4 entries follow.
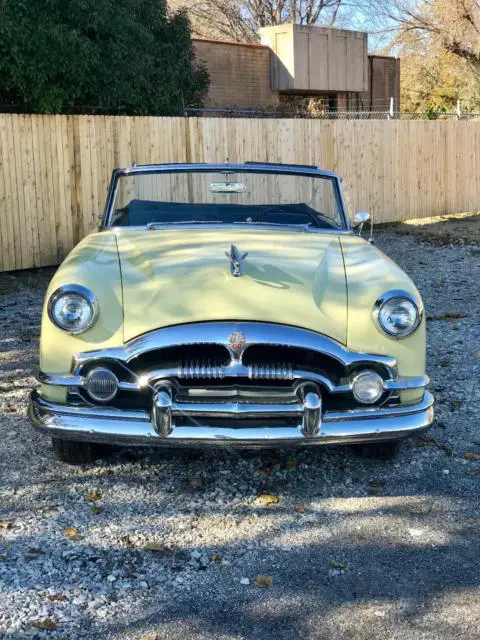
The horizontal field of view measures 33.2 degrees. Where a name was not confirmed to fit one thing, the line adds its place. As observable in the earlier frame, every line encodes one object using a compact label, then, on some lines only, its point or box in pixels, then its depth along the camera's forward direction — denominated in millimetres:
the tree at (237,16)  37031
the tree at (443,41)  29469
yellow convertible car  3570
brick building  21375
